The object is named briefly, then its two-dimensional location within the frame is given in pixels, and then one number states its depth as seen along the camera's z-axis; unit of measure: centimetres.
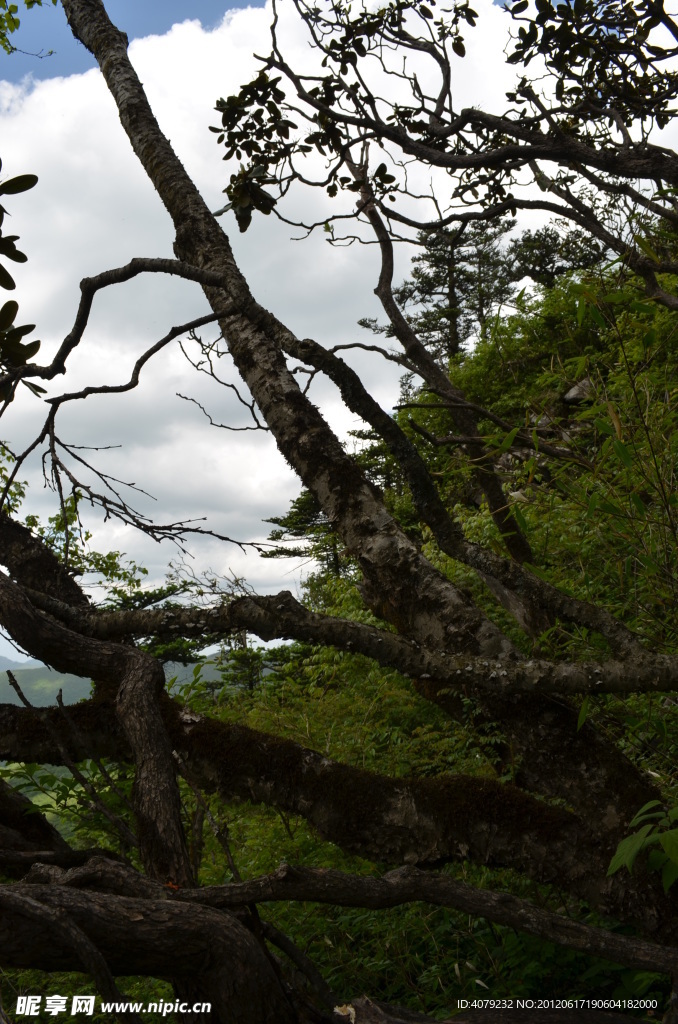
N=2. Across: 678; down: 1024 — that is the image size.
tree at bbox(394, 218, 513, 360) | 2431
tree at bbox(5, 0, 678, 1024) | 205
